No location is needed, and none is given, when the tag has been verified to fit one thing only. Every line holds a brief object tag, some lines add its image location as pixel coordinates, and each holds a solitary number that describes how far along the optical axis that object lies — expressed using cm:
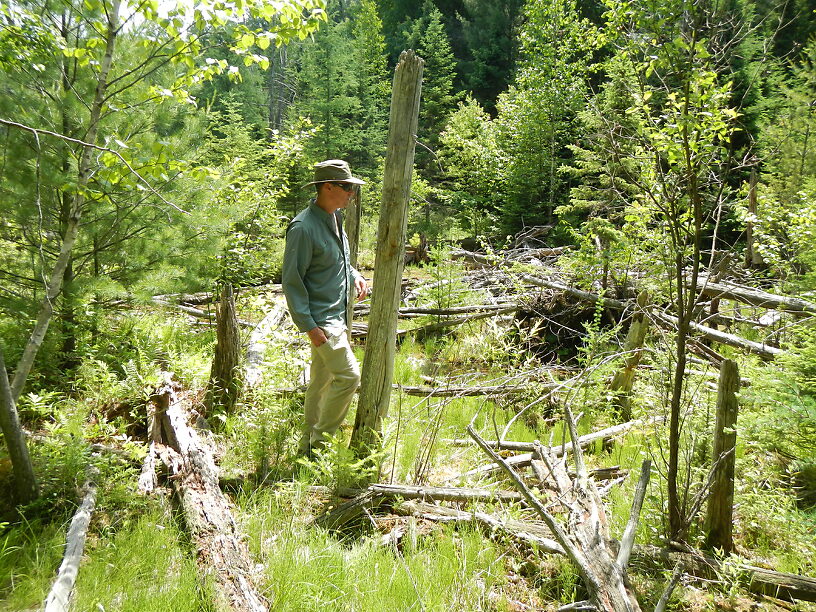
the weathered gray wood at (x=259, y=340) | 523
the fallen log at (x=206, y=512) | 261
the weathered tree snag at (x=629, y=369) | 533
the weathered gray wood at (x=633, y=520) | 262
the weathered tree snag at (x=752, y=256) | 1068
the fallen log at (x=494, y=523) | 313
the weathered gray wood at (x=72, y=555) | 240
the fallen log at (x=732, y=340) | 523
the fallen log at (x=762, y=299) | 520
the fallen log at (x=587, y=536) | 246
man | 400
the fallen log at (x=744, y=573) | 270
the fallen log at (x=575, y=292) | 694
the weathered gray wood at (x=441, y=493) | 362
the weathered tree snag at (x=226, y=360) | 493
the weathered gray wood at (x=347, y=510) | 345
